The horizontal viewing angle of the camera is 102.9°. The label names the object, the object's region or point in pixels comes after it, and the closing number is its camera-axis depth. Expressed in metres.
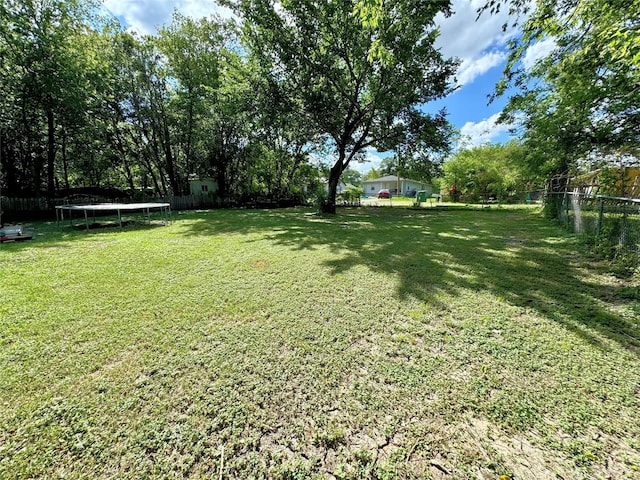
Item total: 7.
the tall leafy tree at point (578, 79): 3.91
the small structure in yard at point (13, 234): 6.40
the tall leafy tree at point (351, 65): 10.25
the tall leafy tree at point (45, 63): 9.88
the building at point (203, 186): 18.97
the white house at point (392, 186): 42.50
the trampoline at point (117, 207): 8.29
